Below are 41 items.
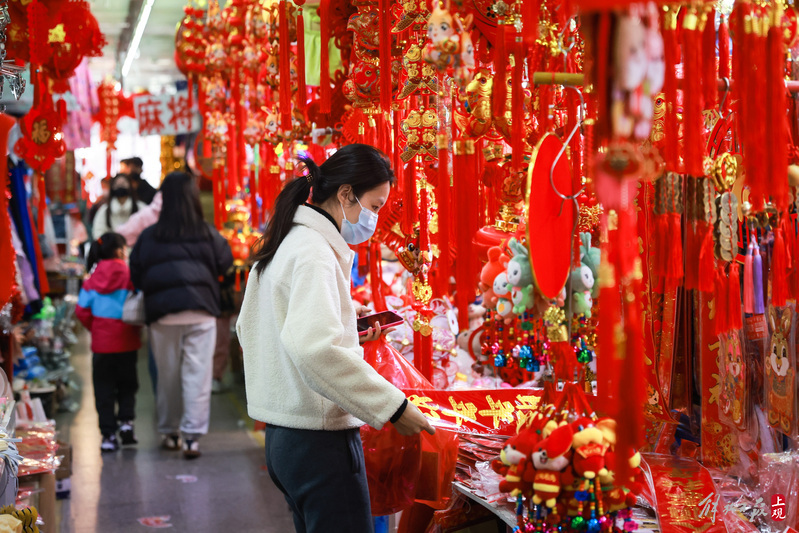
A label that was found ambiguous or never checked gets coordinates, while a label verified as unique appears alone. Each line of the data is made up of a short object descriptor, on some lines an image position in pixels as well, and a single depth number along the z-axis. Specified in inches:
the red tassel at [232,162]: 317.8
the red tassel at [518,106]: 194.5
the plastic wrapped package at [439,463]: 201.8
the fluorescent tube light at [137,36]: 502.0
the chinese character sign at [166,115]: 400.5
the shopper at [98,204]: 456.0
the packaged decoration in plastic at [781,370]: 193.9
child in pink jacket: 315.2
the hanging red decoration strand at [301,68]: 225.0
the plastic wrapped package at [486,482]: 193.7
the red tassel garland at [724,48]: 180.4
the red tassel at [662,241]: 181.7
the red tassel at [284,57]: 232.8
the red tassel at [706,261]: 182.1
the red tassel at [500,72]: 194.2
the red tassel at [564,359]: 177.3
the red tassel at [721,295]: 183.3
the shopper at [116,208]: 404.6
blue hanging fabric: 286.6
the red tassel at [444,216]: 192.8
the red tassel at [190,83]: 367.3
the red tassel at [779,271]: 186.0
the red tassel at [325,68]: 218.7
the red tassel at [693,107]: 171.8
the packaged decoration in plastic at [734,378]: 197.3
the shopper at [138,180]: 416.4
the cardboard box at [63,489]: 271.5
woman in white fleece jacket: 186.3
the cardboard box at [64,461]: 268.4
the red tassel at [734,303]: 183.3
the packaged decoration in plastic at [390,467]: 203.4
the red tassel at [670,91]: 171.7
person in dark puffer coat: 303.9
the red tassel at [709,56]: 174.0
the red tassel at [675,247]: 181.4
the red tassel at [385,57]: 204.5
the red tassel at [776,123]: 172.9
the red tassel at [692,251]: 182.8
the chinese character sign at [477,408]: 206.0
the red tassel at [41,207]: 276.7
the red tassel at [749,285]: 186.8
